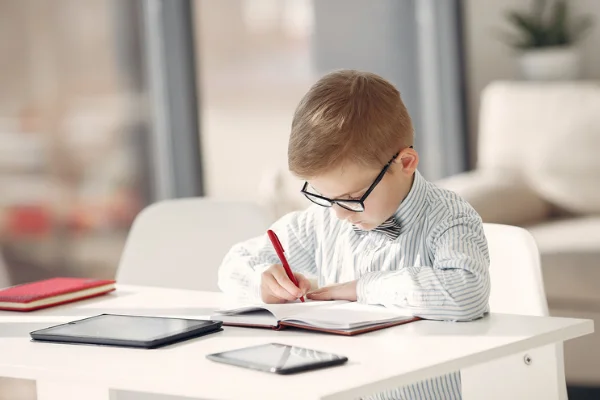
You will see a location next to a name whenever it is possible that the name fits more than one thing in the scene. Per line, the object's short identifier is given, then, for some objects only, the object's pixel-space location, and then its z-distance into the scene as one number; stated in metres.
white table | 2.29
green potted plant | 5.96
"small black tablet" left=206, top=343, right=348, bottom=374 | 2.33
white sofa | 4.75
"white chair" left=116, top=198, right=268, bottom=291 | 3.43
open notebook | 2.57
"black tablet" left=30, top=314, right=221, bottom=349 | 2.55
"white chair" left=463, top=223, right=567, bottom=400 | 2.69
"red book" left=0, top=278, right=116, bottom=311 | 2.95
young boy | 2.69
